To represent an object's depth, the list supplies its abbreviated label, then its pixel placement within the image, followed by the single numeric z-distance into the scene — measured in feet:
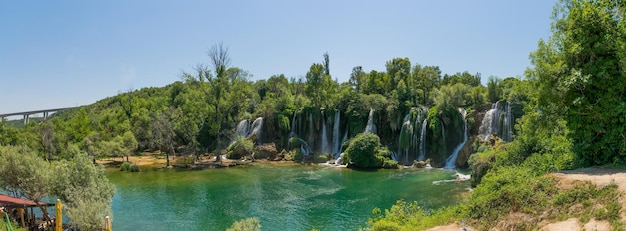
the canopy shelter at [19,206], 61.06
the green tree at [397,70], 184.44
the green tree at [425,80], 185.97
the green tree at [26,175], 61.00
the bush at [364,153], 130.41
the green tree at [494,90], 145.28
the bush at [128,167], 133.39
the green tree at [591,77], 40.16
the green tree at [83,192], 55.16
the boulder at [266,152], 158.29
